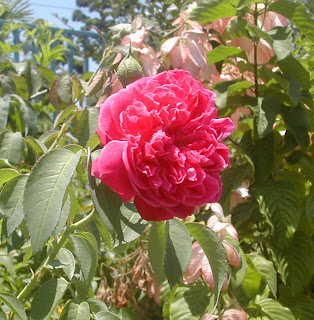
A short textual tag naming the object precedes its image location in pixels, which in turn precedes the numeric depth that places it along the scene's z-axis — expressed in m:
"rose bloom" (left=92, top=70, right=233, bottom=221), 0.49
